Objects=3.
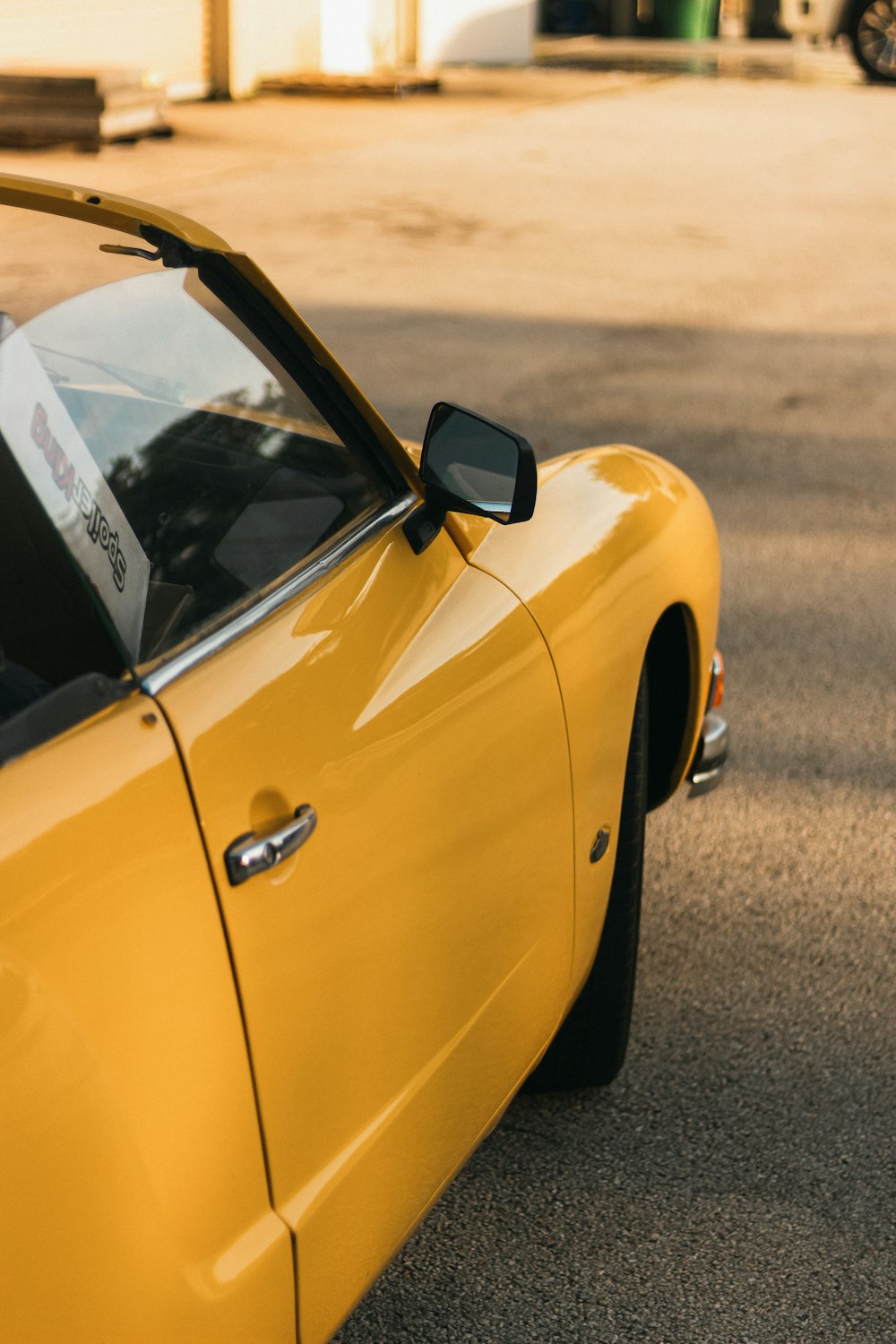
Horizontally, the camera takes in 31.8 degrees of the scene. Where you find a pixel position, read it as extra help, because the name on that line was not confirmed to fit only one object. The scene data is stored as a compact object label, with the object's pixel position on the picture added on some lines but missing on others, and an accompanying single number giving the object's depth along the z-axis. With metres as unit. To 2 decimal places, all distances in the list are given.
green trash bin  27.34
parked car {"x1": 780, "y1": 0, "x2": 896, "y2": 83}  19.78
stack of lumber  13.84
